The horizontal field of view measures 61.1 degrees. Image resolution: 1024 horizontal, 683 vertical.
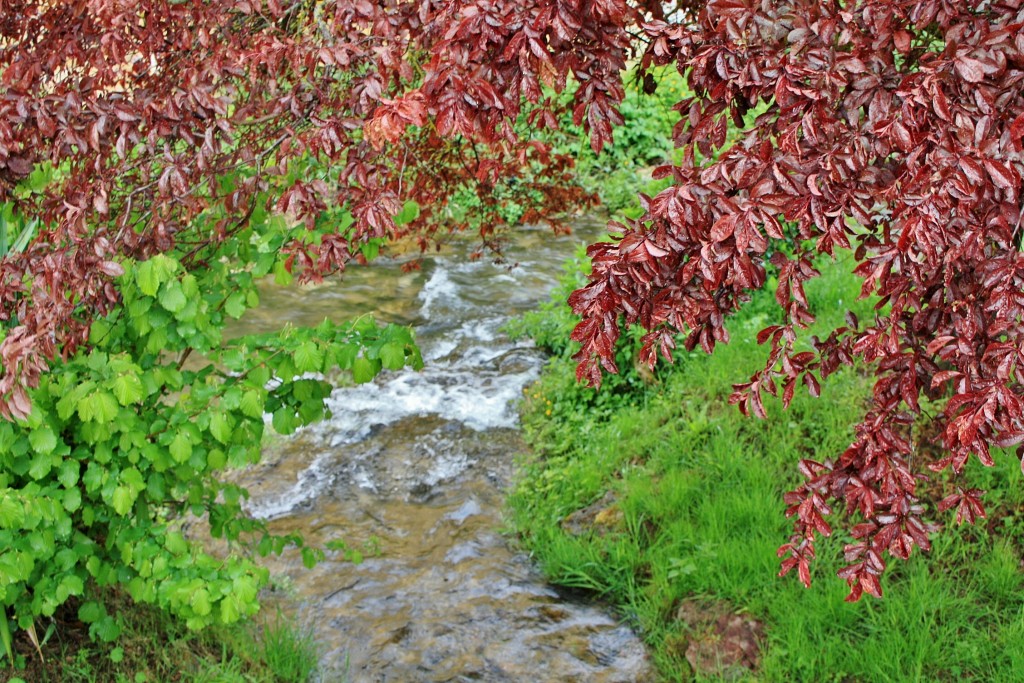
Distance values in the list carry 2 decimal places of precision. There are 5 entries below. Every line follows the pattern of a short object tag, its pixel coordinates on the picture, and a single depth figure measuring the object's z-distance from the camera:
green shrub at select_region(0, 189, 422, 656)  2.90
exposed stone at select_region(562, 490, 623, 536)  4.88
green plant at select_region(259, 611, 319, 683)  3.85
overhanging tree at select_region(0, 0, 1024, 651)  1.72
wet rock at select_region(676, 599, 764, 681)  3.75
